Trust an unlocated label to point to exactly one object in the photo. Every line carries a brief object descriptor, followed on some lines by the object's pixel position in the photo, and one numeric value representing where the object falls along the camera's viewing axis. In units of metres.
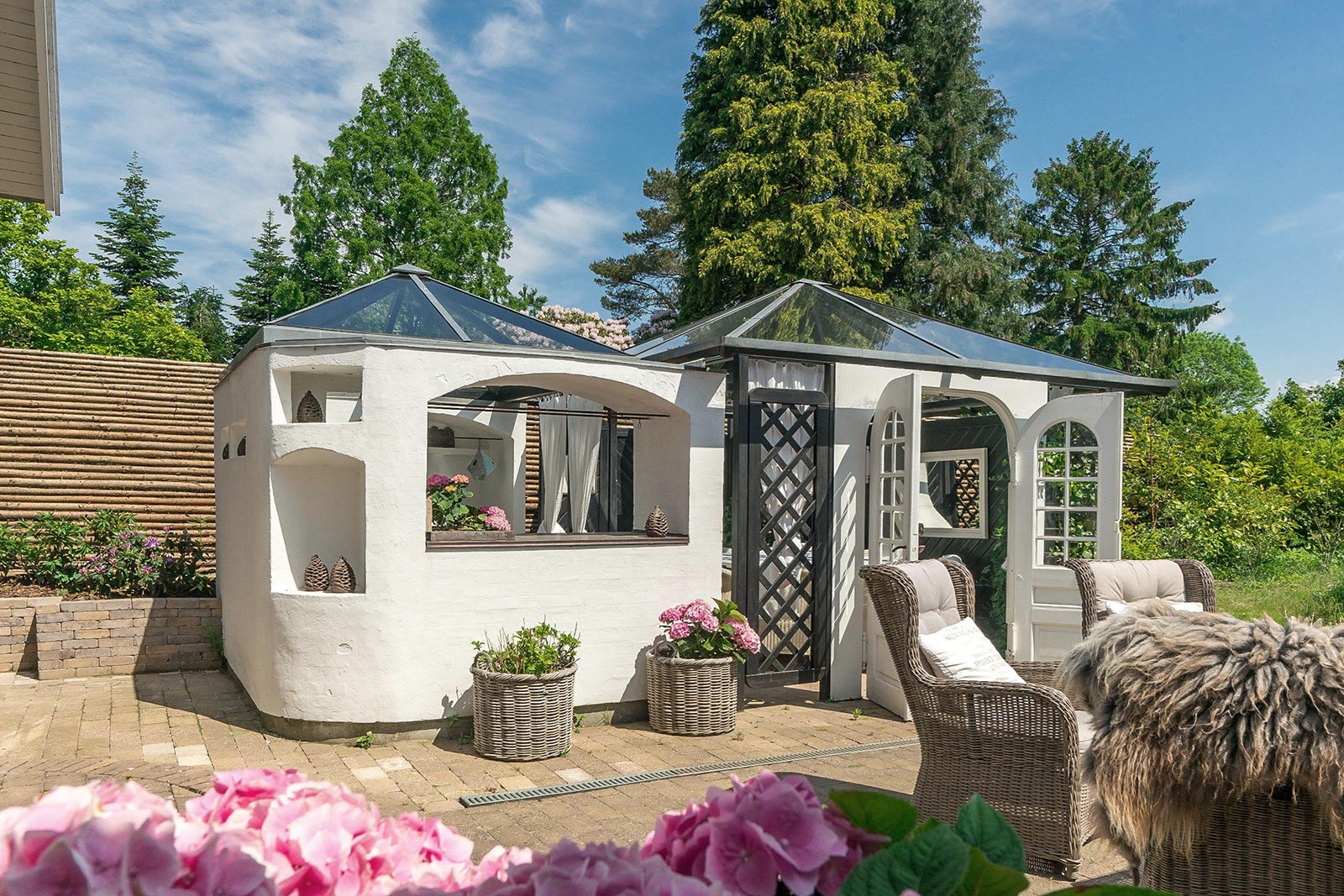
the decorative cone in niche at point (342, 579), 5.10
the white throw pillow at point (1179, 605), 4.42
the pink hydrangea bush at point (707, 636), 5.33
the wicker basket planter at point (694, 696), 5.24
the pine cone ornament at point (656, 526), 5.77
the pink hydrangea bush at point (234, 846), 0.65
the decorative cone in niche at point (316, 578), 5.14
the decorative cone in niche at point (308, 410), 5.49
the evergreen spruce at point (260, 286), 23.52
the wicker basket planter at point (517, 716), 4.76
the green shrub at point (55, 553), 7.24
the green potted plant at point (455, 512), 6.38
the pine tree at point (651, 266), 21.64
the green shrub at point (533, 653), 4.88
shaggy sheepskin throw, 2.32
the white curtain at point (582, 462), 7.68
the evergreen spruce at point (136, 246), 25.25
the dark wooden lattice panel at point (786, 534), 5.98
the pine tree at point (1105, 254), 20.05
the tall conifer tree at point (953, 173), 16.27
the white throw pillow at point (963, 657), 3.86
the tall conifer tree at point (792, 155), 14.64
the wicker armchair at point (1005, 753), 3.34
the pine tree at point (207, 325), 26.33
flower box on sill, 5.22
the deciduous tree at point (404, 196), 16.77
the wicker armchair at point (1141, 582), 4.60
